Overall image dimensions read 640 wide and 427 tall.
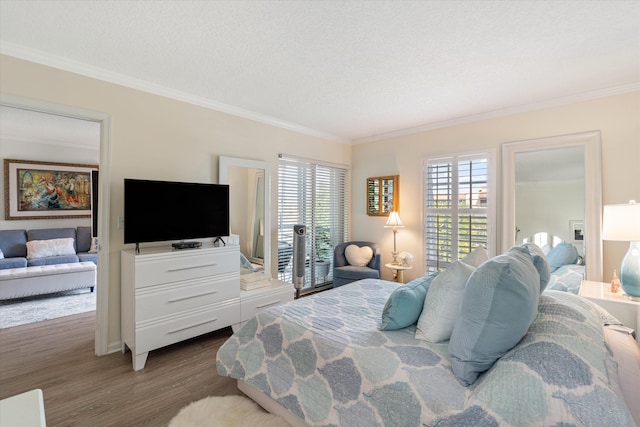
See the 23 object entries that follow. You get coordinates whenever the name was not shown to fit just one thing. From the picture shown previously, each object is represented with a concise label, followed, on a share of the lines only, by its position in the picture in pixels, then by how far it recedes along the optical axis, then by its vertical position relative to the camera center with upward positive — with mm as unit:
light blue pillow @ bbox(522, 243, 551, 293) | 1578 -277
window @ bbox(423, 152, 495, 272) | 3600 +127
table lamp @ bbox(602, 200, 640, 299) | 2115 -130
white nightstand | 2031 -629
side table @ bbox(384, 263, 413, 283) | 3926 -751
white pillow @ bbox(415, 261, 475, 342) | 1516 -472
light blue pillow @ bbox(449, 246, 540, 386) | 1173 -408
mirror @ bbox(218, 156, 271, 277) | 3451 +130
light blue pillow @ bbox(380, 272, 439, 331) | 1683 -539
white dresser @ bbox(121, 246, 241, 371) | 2395 -715
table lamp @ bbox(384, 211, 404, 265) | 4145 -84
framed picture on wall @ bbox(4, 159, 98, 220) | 4738 +441
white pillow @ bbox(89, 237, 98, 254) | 5187 -585
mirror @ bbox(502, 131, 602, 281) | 2906 +268
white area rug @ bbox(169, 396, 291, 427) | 1736 -1237
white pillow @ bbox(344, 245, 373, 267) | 4285 -576
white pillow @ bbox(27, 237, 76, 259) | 4547 -523
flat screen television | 2529 +48
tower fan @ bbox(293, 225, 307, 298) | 3928 -495
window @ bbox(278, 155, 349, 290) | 4148 +73
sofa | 3919 -703
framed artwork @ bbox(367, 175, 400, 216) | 4391 +334
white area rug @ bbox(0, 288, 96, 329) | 3398 -1198
